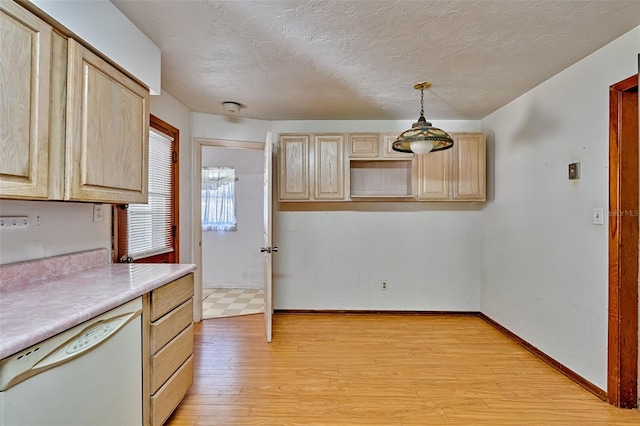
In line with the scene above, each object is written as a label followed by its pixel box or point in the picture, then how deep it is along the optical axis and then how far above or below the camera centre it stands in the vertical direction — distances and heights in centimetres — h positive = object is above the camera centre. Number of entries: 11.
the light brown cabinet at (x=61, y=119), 123 +44
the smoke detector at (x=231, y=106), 320 +111
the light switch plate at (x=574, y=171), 234 +34
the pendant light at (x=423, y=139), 251 +62
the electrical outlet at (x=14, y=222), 149 -4
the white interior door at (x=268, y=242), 304 -27
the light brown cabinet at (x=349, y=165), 357 +57
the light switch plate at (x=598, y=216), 215 +0
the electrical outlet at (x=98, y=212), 210 +2
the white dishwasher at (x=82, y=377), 97 -59
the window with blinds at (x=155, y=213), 263 +2
